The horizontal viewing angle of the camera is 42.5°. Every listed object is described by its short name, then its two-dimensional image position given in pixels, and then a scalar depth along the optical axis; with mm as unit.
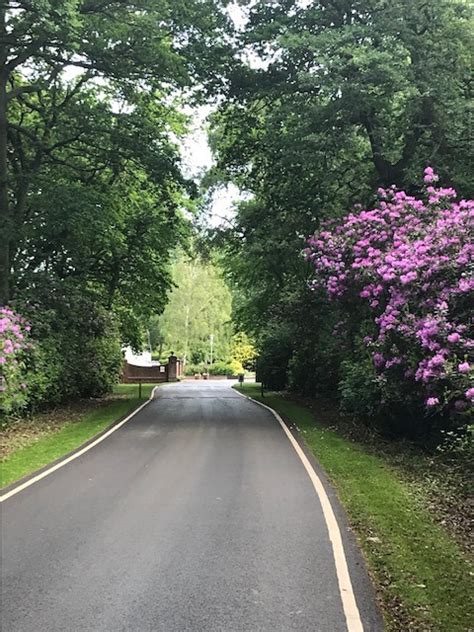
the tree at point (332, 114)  15883
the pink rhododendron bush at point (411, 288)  10703
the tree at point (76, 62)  16688
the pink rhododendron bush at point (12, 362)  14031
